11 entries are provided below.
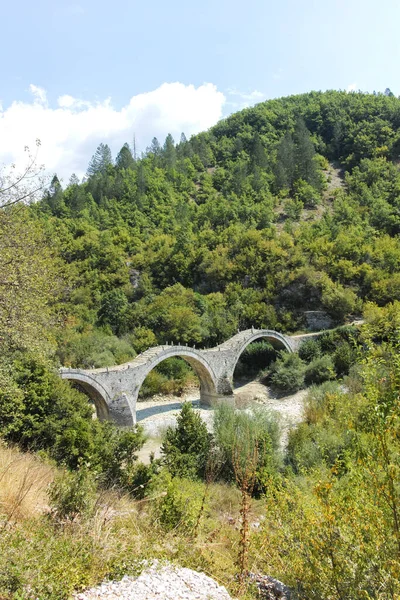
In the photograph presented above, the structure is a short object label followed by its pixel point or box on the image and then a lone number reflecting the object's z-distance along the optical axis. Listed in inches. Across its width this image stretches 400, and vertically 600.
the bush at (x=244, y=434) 589.6
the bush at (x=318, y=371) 1291.8
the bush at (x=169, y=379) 1403.8
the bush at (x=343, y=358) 1293.6
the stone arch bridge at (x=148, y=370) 978.7
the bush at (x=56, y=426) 491.2
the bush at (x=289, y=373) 1332.4
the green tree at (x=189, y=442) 588.4
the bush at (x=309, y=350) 1443.3
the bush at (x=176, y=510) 276.2
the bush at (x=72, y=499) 233.0
